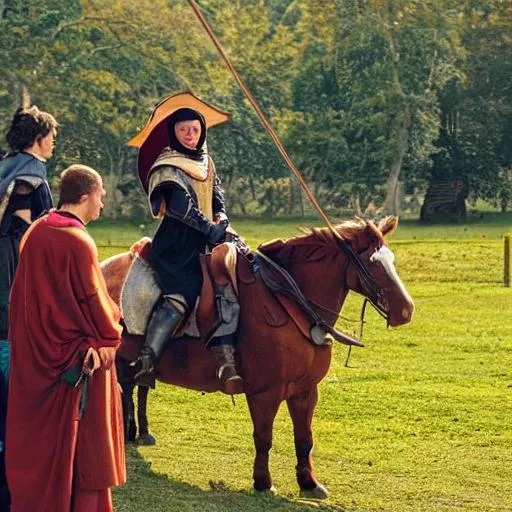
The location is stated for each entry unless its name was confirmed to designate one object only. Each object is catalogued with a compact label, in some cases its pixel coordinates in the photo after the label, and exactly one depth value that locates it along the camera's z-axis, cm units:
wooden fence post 3882
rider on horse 1579
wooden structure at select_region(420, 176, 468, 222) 7289
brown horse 1557
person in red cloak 1140
